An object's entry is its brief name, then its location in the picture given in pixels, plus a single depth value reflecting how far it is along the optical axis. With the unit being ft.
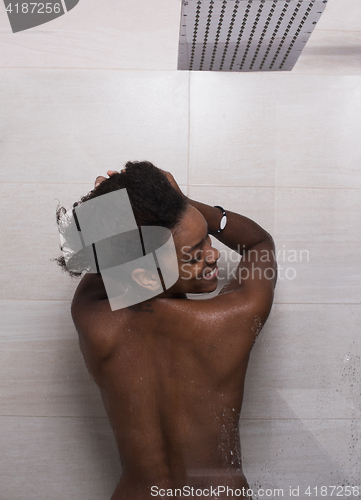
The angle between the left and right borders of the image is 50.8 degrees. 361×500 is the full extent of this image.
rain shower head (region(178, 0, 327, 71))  2.64
